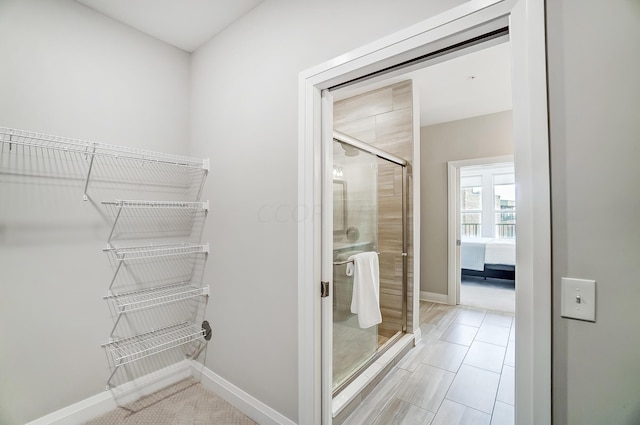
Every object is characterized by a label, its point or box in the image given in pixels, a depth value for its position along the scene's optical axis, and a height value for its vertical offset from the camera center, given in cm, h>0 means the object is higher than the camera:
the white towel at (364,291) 212 -61
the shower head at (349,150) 215 +53
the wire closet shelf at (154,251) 180 -26
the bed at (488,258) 494 -83
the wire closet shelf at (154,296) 180 -58
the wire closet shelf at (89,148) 141 +40
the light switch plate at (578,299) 77 -24
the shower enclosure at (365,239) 205 -23
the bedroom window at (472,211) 647 +8
